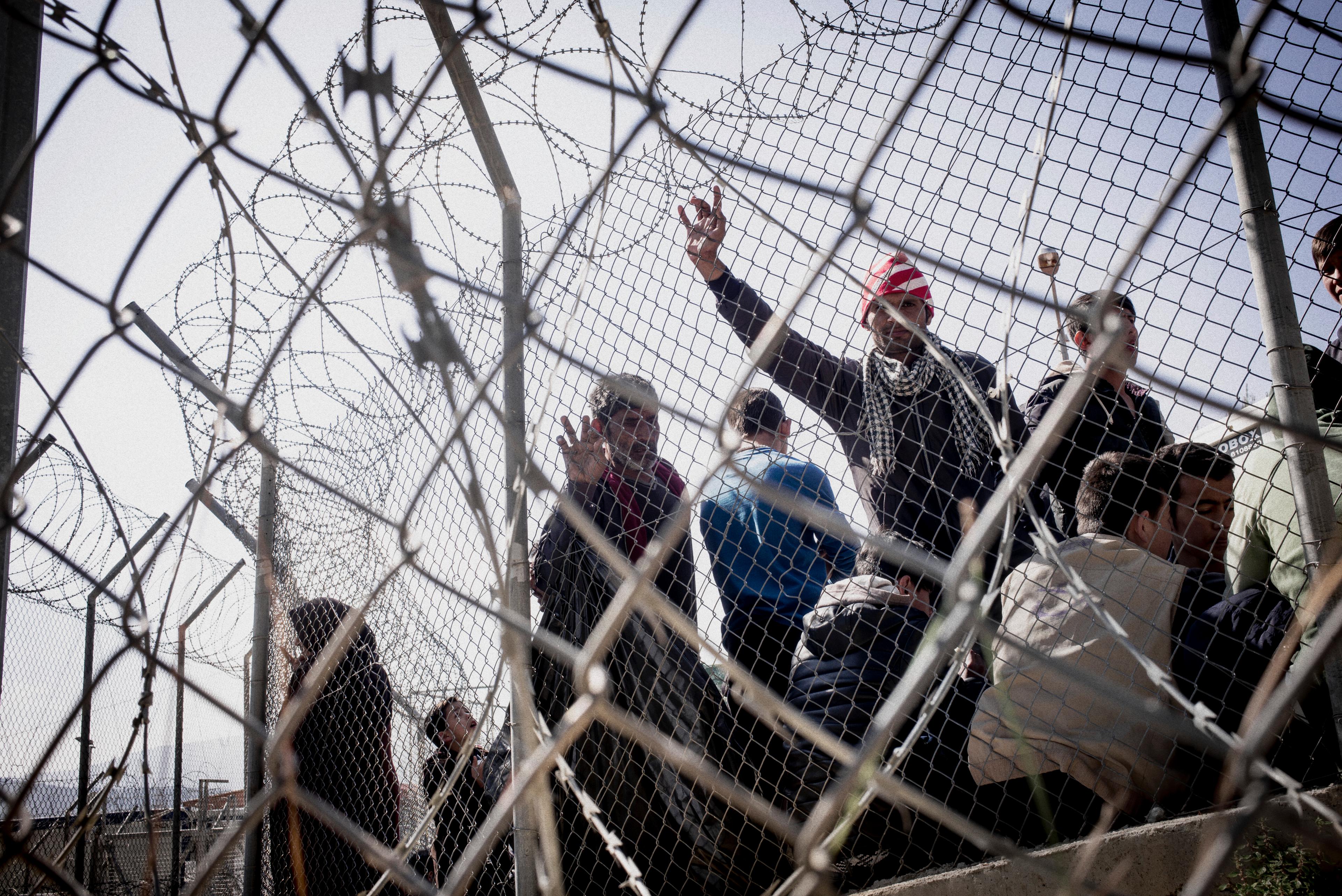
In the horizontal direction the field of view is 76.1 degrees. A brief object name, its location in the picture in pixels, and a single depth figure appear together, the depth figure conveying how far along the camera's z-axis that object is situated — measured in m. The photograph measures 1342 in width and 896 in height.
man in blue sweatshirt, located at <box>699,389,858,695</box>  2.50
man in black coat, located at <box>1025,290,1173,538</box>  2.33
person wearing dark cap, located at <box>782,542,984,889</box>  2.13
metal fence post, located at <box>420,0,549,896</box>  1.87
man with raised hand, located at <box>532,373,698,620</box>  2.47
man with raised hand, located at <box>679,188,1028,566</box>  2.43
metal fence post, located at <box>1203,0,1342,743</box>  1.69
